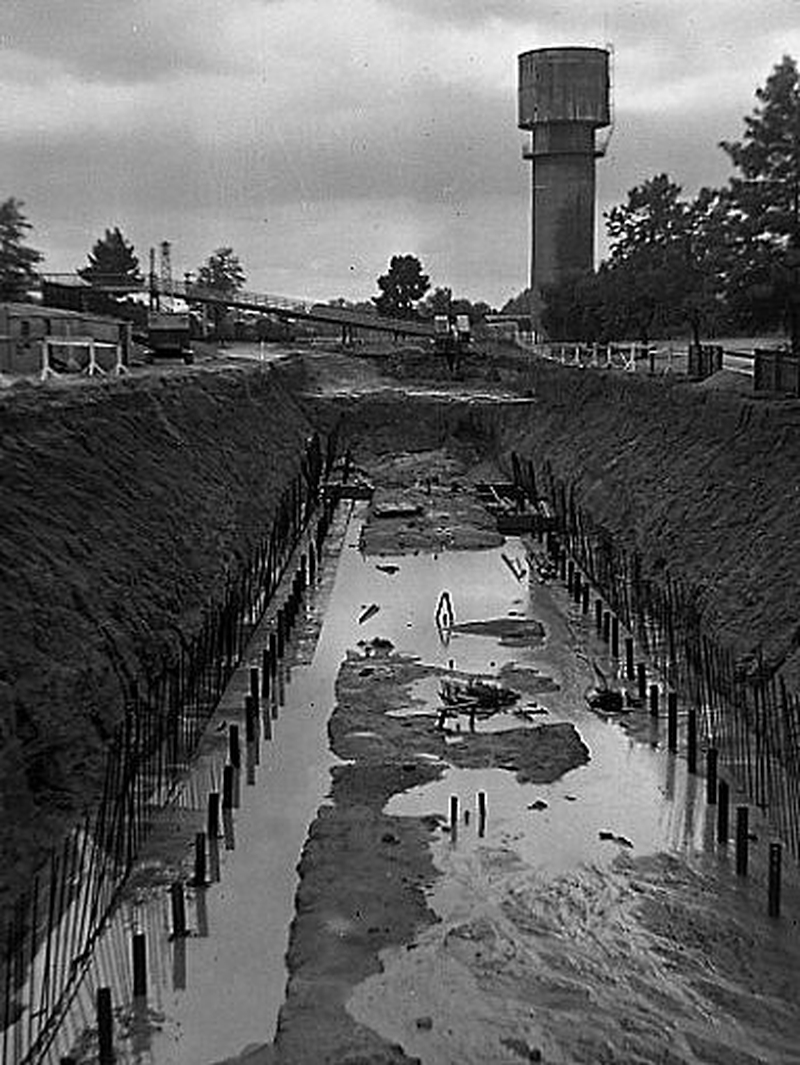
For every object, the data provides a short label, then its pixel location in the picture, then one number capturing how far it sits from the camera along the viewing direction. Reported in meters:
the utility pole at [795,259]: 36.06
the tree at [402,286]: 112.44
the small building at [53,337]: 37.34
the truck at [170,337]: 59.19
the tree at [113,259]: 112.06
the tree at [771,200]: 36.75
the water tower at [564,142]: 88.62
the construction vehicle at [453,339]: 85.31
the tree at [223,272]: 129.38
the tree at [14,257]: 66.25
